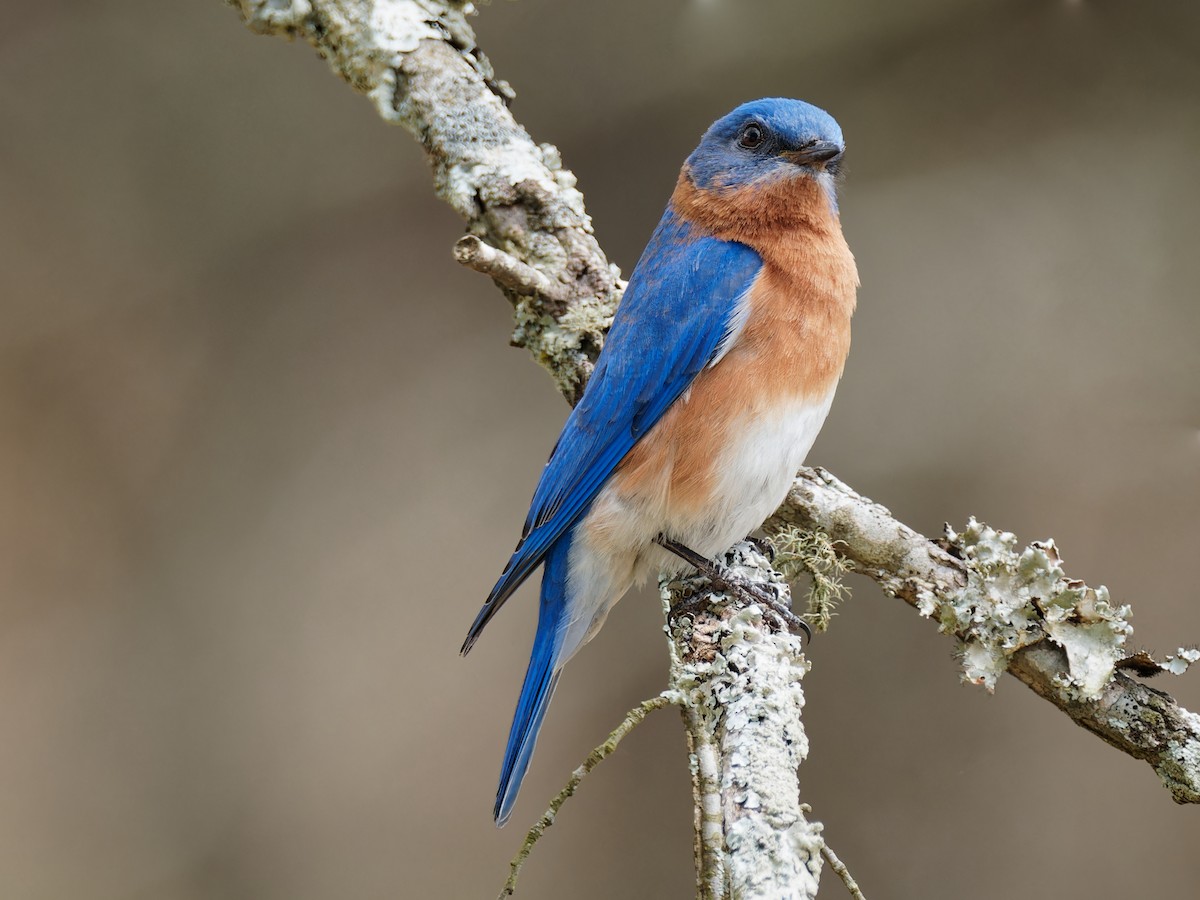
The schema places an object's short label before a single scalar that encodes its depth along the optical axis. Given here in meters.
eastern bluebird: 4.86
